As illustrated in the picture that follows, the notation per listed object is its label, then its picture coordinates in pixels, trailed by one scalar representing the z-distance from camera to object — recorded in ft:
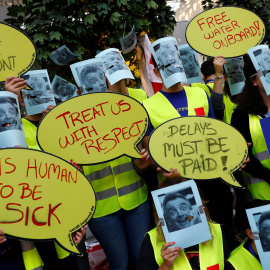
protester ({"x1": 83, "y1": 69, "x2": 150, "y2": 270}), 8.82
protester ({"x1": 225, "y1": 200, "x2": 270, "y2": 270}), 7.44
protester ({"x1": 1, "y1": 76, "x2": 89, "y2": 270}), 7.80
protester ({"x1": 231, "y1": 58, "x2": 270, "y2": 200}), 9.01
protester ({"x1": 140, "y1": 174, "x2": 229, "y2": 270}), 7.33
